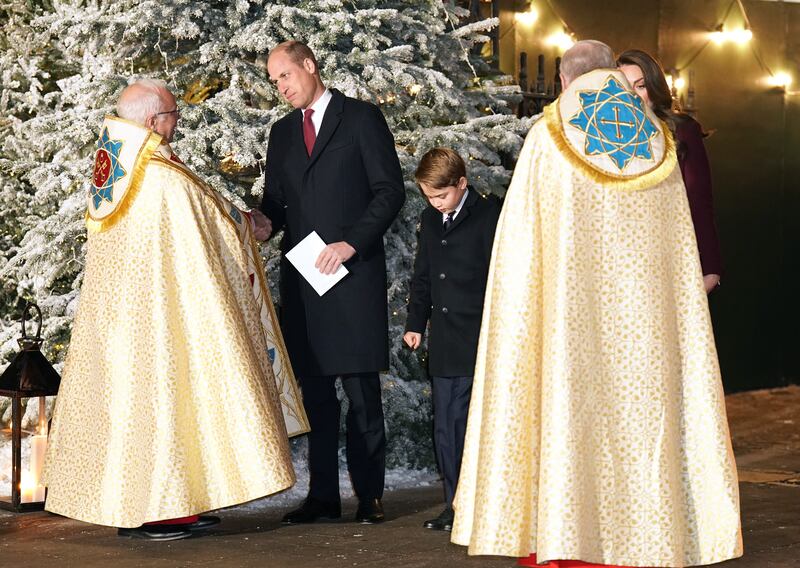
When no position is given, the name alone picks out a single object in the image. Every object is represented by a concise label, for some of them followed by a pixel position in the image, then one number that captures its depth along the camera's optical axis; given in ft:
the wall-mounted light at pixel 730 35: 35.29
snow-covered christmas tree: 22.48
